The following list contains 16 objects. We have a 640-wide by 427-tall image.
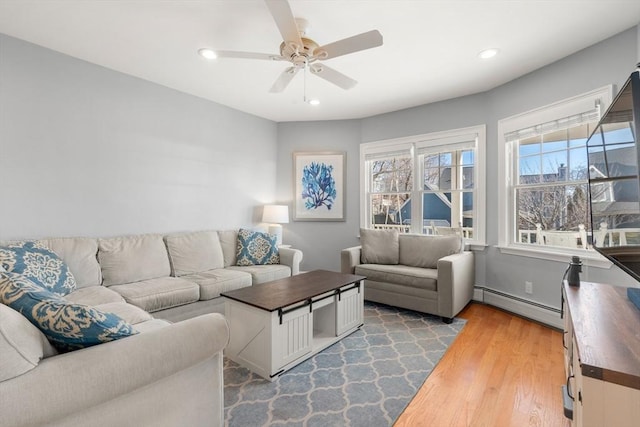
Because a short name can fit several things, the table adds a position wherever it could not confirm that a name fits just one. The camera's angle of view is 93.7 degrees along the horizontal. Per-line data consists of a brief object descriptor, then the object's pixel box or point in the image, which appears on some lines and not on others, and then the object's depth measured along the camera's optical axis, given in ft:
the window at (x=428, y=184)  12.35
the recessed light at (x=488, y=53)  8.62
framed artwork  15.64
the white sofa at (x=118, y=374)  2.94
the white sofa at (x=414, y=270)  10.05
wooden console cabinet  2.91
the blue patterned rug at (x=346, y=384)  5.57
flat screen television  4.09
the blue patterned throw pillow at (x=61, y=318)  3.47
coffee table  6.79
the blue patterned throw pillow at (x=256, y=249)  12.30
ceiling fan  5.84
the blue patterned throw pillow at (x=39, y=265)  6.66
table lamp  14.61
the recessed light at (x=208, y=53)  7.08
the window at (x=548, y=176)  9.14
